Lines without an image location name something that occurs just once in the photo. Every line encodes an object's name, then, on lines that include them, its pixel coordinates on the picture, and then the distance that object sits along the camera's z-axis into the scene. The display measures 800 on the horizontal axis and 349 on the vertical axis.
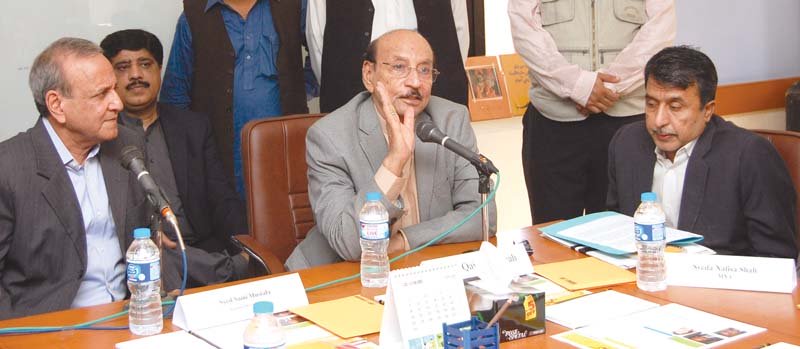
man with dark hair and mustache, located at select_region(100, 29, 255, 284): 3.61
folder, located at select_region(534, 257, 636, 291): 2.36
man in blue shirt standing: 3.79
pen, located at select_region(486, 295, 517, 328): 1.90
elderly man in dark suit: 2.65
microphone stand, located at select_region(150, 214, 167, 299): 2.30
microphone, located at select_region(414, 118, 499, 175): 2.52
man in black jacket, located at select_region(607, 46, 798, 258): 2.84
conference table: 2.01
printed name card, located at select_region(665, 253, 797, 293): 2.26
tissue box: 1.98
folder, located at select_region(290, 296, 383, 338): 2.08
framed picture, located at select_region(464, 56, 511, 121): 5.28
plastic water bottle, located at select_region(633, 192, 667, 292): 2.32
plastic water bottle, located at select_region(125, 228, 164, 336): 2.12
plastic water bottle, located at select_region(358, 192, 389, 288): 2.45
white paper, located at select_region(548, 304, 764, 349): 1.96
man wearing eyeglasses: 2.82
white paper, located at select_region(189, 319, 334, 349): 2.03
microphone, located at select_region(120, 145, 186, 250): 2.18
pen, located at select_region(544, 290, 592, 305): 2.24
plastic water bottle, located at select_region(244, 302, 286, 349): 1.77
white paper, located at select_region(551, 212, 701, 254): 2.61
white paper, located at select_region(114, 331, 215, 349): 2.02
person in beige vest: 3.74
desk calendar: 1.91
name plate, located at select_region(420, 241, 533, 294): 2.05
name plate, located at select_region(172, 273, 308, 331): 2.13
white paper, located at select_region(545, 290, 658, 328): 2.12
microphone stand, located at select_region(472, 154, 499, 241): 2.53
